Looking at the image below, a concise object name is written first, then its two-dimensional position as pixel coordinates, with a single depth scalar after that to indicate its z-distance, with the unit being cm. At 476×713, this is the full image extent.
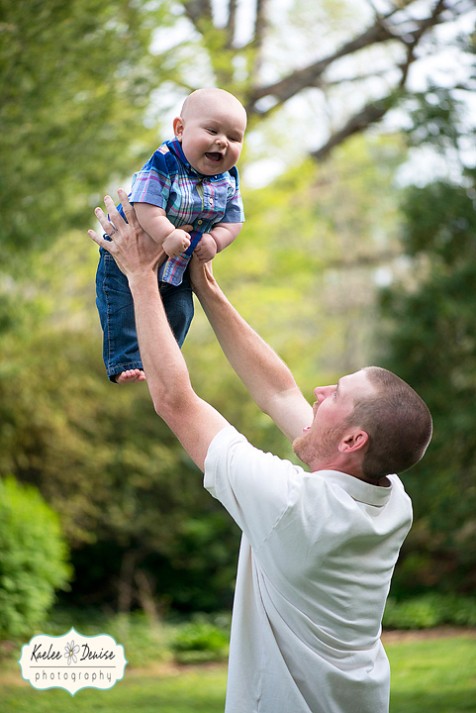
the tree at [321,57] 1003
